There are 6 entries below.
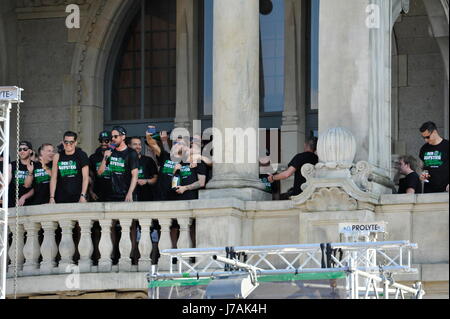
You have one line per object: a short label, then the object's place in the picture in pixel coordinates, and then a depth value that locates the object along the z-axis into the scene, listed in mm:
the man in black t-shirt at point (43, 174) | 30094
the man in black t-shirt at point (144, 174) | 29964
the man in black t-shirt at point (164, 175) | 29797
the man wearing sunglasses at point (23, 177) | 30312
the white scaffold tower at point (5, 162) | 27641
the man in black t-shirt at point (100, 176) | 29922
